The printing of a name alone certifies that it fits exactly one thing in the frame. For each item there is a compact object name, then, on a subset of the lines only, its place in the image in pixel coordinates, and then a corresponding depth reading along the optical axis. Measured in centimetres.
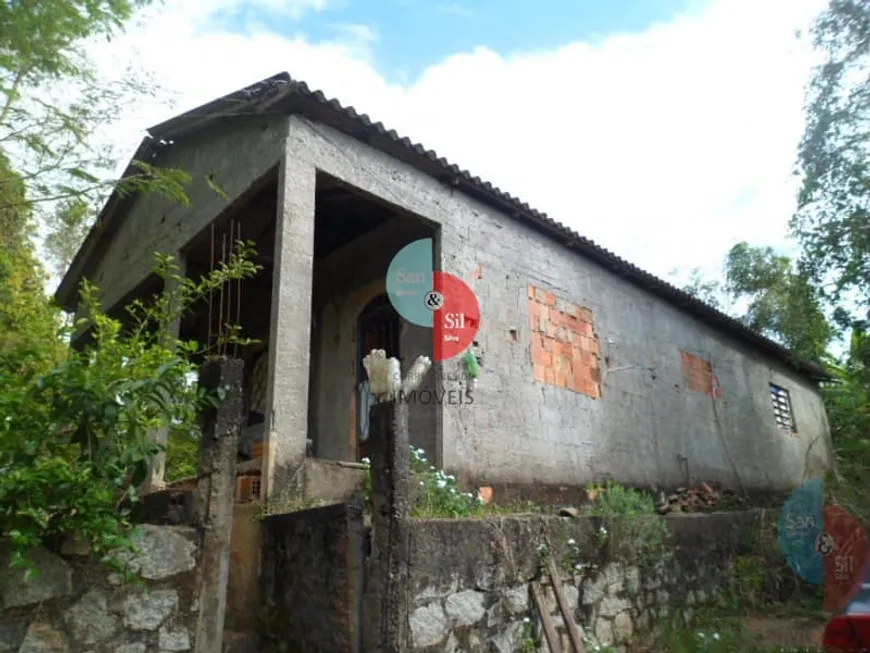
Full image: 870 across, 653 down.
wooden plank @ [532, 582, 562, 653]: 518
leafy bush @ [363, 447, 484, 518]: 540
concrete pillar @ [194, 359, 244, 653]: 354
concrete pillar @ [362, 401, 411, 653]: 421
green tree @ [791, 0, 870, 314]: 1045
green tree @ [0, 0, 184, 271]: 489
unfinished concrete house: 632
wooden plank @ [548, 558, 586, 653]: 527
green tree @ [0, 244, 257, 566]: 289
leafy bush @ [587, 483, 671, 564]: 635
